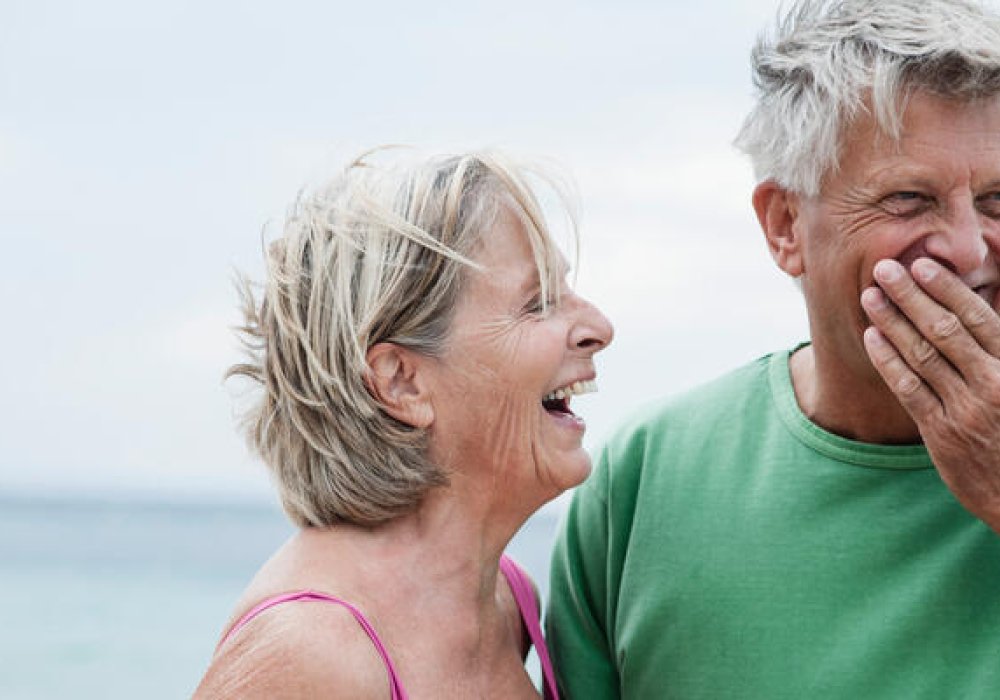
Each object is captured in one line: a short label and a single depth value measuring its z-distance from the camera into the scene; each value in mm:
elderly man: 2961
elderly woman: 2971
